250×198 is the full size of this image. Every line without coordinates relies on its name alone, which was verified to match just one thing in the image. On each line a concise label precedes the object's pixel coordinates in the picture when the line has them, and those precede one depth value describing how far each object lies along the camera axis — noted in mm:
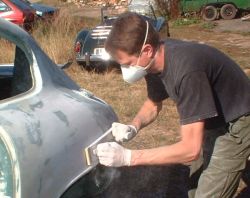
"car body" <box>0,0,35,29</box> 11484
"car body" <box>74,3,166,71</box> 8469
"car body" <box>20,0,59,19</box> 11323
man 2482
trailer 17391
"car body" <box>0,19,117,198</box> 1963
